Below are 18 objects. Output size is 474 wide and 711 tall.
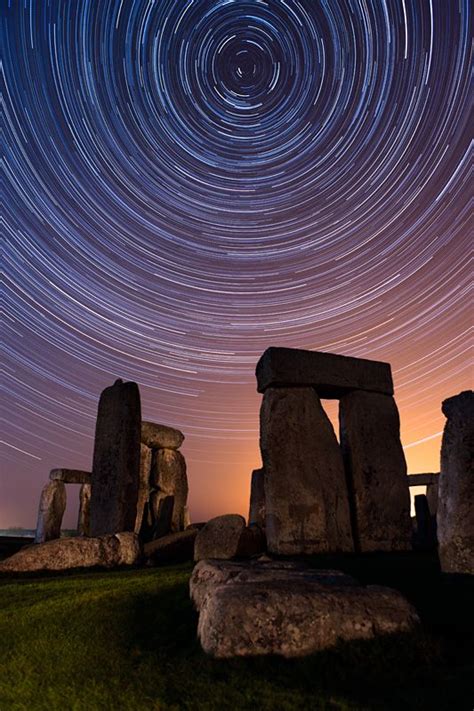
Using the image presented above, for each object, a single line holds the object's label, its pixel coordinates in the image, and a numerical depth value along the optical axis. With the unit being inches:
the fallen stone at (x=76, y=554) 263.9
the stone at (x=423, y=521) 609.0
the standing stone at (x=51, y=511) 644.1
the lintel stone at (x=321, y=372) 312.5
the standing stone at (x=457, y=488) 189.0
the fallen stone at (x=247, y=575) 135.9
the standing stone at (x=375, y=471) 306.0
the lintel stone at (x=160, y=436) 566.6
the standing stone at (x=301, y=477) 284.5
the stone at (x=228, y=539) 284.0
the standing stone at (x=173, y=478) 559.5
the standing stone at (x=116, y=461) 362.6
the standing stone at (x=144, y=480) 541.0
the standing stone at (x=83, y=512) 670.5
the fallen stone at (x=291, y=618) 109.7
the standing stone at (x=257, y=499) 475.1
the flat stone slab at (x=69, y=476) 668.7
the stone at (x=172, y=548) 333.7
